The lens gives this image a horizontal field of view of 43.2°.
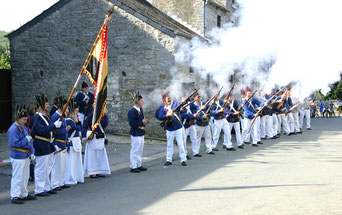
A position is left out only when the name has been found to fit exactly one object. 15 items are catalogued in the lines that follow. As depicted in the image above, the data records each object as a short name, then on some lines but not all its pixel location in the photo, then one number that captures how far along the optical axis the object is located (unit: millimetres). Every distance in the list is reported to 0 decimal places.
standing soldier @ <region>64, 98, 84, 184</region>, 9312
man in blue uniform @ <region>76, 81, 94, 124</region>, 13088
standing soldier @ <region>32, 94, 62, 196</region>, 8148
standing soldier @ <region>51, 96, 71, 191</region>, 8695
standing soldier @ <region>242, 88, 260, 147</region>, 15500
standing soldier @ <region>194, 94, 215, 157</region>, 13594
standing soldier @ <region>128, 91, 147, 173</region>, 10555
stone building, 16969
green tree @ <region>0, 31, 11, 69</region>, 43266
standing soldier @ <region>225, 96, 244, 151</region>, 14805
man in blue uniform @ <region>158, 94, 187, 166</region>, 11500
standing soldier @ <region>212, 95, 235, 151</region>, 14305
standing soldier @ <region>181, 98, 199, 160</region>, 12800
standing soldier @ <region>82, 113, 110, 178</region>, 10078
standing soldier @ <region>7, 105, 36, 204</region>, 7605
